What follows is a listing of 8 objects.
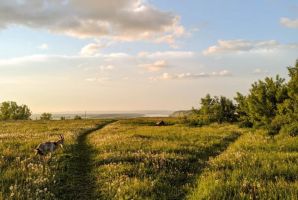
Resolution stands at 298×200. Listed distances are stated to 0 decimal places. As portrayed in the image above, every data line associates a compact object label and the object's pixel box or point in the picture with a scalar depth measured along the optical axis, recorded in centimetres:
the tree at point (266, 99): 3244
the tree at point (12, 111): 15262
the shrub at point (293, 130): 2580
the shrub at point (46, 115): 16728
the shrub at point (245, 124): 3913
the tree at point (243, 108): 3919
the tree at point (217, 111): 4906
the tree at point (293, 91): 2728
